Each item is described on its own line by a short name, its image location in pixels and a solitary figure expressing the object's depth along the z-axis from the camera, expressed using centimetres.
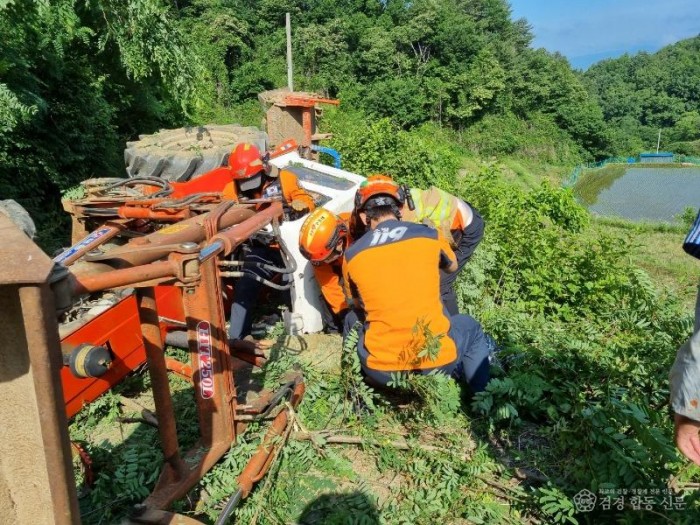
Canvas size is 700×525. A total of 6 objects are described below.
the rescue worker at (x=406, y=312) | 303
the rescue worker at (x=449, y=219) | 404
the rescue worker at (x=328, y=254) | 367
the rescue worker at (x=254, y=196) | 427
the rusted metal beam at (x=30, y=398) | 117
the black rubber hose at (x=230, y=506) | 232
